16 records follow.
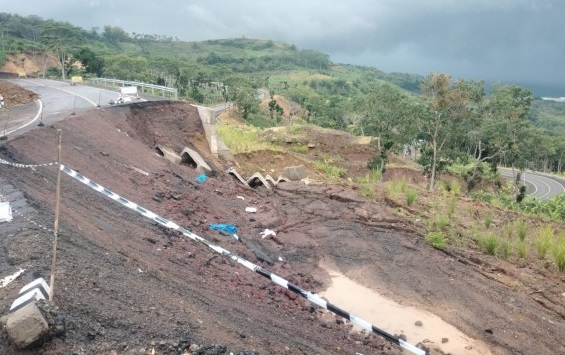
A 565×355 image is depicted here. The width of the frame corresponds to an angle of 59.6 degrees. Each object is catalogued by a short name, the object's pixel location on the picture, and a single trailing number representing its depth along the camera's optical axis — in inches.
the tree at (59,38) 2369.6
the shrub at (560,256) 554.0
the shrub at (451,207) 706.7
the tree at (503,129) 1278.3
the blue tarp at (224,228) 555.5
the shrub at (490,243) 593.6
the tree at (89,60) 2647.6
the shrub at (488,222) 685.9
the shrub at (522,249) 583.2
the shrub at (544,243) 587.5
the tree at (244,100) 2388.2
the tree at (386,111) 1434.4
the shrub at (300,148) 1503.0
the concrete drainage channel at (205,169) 795.5
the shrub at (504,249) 586.8
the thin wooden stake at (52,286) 207.8
